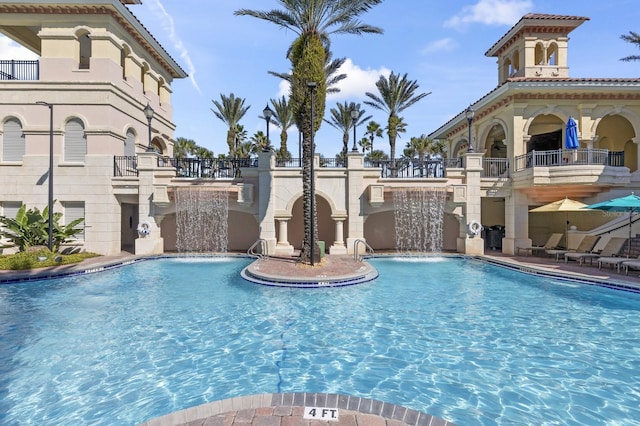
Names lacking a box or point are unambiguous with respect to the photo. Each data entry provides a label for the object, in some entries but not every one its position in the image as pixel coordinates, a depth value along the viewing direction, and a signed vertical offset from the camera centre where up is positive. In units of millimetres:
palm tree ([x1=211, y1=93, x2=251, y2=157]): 36281 +11866
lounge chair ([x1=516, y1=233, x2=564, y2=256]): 18781 -1657
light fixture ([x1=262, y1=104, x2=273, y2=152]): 16022 +5183
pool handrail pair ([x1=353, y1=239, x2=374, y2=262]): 16742 -1893
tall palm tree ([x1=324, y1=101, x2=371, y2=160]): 39344 +12227
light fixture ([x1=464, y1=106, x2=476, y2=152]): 19000 +6016
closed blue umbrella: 18031 +4645
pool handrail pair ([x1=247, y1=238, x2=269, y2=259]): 18611 -1933
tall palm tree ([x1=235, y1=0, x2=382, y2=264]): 14555 +7724
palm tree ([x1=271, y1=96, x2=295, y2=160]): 37500 +11473
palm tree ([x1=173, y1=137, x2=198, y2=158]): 54922 +11867
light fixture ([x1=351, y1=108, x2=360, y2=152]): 18781 +5936
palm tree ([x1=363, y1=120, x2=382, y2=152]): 50572 +13734
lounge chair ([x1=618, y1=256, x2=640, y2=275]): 12777 -1856
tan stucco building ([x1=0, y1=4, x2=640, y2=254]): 18906 +3010
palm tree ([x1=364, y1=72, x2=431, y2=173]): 31562 +11988
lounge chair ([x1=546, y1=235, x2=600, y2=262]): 16984 -1542
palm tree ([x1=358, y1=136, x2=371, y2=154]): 53544 +12235
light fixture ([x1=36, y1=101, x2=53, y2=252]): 16122 +236
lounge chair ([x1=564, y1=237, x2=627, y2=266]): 15336 -1662
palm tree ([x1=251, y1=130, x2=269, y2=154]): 49125 +11527
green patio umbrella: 13662 +552
